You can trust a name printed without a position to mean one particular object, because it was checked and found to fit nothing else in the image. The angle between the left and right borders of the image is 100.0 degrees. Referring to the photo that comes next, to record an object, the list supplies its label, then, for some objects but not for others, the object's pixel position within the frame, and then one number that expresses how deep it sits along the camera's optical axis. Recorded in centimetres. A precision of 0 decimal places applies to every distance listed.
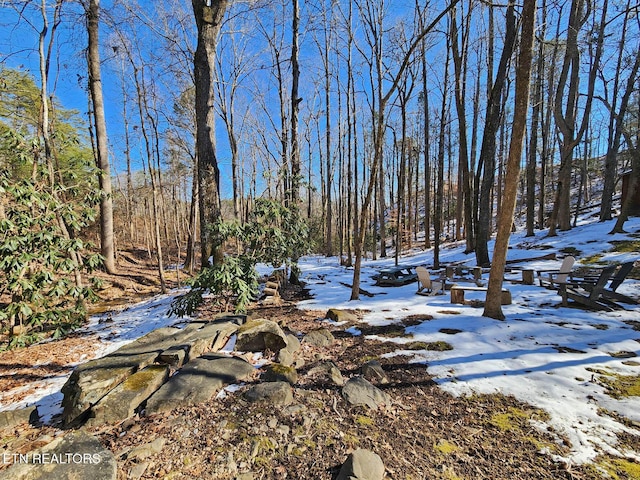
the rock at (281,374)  311
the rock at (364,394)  279
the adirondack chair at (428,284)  728
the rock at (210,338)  368
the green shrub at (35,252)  377
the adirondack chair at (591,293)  523
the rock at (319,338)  433
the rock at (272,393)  273
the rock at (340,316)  547
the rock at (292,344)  390
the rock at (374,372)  325
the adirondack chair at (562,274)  648
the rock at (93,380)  249
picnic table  931
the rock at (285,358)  354
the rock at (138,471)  186
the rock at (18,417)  255
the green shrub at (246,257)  451
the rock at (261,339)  395
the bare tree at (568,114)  1110
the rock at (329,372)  316
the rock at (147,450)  202
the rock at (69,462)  169
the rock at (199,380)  264
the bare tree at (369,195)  669
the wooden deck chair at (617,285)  541
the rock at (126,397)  245
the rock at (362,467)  183
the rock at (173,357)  335
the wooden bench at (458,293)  613
